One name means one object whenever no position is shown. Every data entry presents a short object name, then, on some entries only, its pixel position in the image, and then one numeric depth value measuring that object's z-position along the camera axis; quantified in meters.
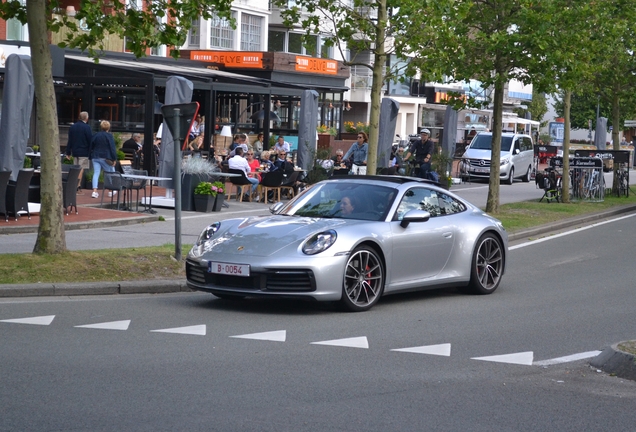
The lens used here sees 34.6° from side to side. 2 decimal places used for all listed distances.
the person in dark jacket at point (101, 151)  23.05
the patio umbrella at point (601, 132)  47.69
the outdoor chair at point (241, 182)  24.88
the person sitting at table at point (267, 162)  26.70
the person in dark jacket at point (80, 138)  23.97
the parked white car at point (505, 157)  41.19
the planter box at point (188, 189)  22.20
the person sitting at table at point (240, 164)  25.02
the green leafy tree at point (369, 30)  19.27
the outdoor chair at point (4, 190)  17.36
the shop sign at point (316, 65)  49.16
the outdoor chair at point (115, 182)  20.92
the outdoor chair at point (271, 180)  25.33
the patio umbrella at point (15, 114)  19.03
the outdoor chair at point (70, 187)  18.89
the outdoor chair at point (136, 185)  21.12
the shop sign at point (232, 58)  46.94
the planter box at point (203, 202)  22.12
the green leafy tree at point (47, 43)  12.03
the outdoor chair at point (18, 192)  17.58
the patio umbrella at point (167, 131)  23.03
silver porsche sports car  10.27
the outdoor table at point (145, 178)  21.05
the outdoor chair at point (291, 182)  26.19
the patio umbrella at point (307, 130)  28.81
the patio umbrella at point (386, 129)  28.92
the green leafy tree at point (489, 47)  19.75
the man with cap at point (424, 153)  28.28
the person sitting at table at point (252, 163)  27.08
